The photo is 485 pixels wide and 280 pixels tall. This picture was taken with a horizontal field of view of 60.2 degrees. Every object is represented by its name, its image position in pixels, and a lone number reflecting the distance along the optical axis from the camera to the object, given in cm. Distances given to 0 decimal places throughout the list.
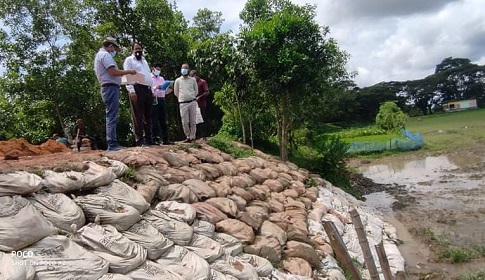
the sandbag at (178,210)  374
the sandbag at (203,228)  379
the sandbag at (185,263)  308
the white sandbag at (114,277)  257
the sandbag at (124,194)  343
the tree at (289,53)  995
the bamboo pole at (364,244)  354
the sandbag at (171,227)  345
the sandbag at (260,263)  376
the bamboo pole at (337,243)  347
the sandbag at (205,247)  349
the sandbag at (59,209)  284
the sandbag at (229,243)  386
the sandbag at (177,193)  410
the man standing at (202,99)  768
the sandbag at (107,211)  310
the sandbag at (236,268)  345
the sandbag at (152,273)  278
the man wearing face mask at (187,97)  664
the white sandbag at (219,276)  325
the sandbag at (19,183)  271
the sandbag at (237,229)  408
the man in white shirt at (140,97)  535
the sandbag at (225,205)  443
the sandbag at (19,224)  238
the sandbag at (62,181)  311
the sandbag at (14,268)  212
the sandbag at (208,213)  406
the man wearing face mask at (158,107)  646
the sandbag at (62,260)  237
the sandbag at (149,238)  310
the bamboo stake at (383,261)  368
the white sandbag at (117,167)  395
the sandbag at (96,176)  343
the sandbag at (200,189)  449
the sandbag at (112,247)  274
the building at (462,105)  5446
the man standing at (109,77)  475
